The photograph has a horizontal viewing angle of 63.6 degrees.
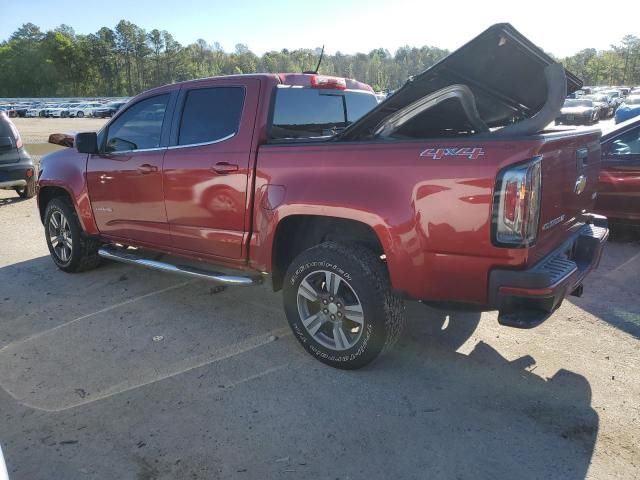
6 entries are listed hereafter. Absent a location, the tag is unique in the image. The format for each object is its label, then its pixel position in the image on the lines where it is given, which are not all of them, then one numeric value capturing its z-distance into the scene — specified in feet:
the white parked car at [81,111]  177.18
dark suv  29.55
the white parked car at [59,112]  176.96
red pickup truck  9.02
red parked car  19.56
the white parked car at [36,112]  176.96
